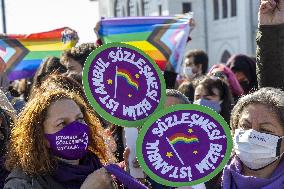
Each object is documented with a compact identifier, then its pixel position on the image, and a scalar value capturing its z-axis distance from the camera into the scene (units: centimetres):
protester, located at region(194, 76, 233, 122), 693
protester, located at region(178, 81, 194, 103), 799
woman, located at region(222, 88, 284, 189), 381
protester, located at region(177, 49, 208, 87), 1005
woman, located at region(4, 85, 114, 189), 375
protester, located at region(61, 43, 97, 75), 734
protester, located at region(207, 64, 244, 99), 770
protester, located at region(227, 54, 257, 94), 817
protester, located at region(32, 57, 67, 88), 736
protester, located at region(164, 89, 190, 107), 516
